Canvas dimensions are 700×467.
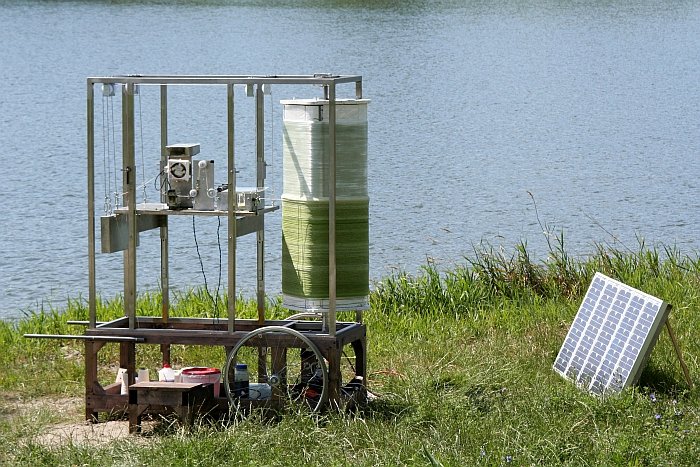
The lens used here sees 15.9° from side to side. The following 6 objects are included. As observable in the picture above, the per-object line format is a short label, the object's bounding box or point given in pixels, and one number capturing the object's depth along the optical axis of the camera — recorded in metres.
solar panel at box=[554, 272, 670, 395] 13.63
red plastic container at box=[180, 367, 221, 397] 13.60
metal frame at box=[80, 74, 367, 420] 13.14
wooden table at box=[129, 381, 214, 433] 12.90
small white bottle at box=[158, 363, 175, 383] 13.62
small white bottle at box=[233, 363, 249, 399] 13.49
